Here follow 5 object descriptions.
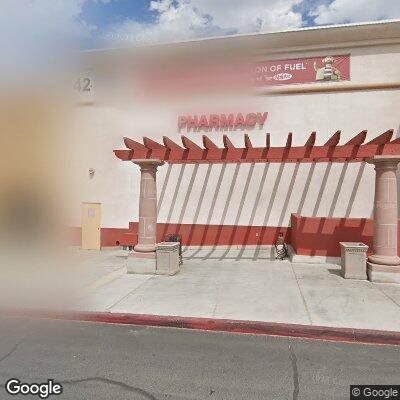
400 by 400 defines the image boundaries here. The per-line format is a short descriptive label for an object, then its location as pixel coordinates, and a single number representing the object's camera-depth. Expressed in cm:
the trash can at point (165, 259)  1027
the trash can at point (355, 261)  955
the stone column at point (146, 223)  1045
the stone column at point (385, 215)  958
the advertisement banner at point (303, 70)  1362
